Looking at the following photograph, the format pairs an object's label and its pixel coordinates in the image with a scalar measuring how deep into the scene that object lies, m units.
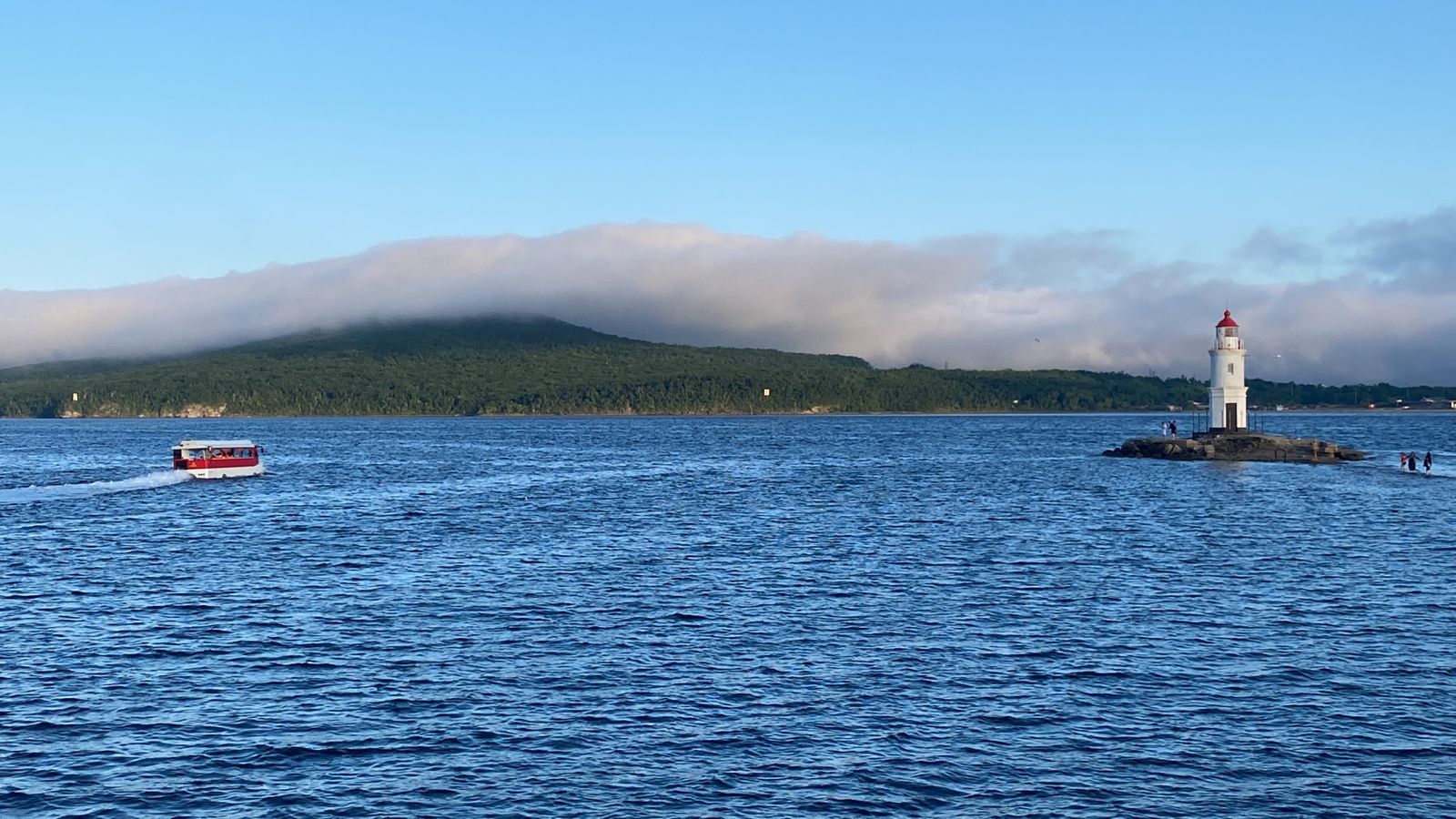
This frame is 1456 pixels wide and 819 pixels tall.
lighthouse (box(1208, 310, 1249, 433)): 135.38
